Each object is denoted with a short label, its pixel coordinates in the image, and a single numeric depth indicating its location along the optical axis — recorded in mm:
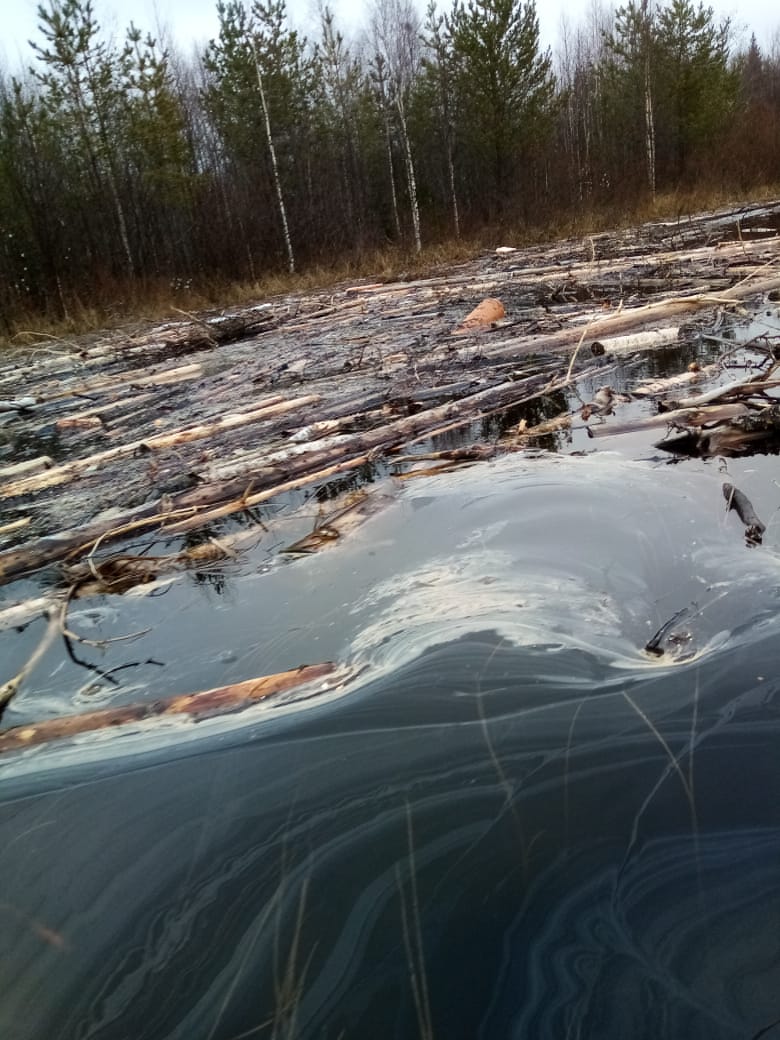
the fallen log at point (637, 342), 5453
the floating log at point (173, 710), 2051
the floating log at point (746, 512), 2592
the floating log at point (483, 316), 7133
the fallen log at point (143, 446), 4258
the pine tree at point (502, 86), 21422
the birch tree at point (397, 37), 22656
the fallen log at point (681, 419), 3639
